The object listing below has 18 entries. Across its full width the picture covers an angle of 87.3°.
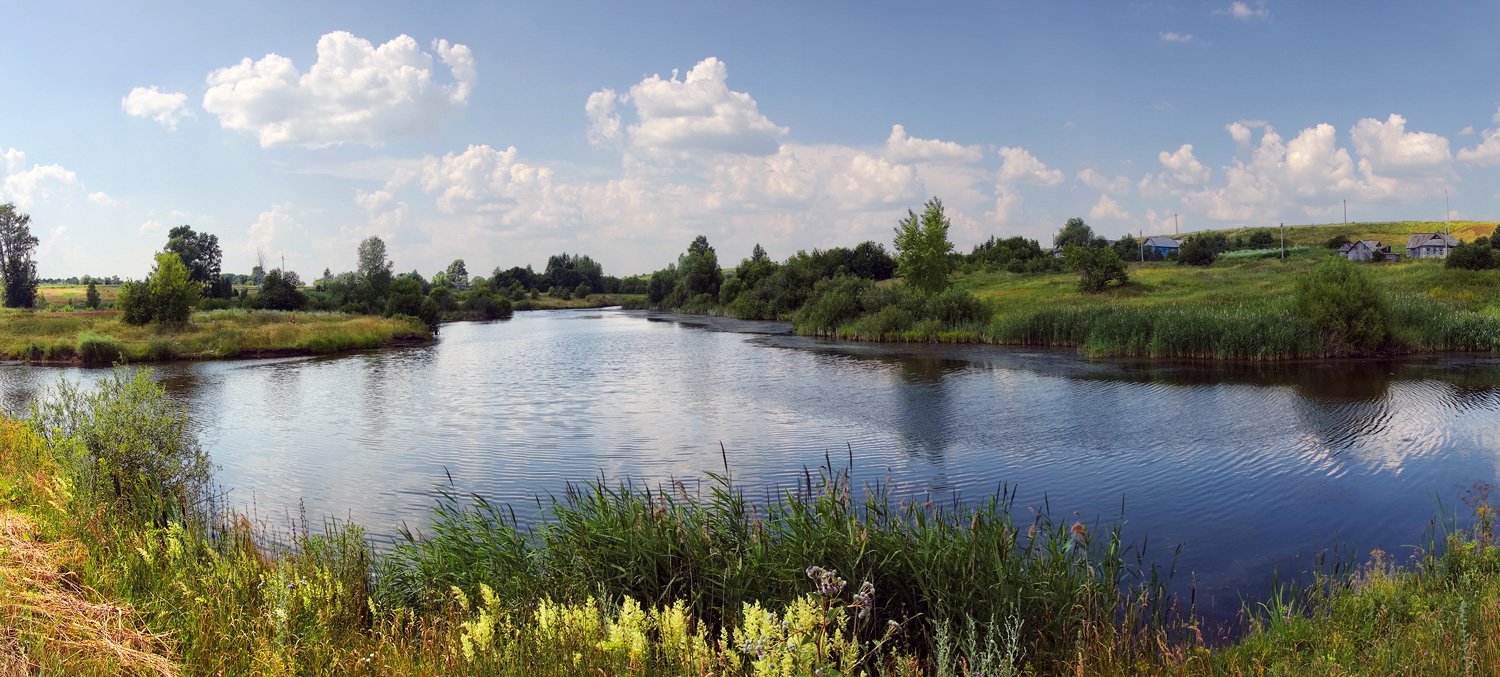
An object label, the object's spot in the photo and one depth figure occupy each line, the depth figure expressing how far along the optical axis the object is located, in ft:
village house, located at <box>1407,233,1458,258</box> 265.95
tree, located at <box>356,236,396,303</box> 289.12
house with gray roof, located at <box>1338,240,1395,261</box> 265.52
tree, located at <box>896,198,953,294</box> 154.92
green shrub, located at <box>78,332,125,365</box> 109.81
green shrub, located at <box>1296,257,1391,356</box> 85.46
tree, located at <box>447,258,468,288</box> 547.37
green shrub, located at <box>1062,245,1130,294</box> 156.76
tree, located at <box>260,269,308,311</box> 196.83
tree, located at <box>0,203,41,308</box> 213.05
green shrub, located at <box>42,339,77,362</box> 112.57
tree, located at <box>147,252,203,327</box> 126.62
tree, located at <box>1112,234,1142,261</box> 283.79
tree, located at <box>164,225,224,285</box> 256.32
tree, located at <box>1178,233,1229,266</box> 208.44
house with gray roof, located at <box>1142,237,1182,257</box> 313.63
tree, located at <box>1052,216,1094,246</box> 343.46
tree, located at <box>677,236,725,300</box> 303.89
